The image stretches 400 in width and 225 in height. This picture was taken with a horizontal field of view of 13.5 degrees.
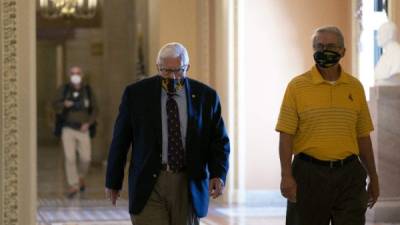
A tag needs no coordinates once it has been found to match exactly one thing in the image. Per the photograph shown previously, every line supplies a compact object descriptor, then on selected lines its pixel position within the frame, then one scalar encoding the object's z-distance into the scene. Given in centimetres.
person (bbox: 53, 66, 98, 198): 2453
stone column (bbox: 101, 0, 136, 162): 3705
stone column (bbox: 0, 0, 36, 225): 1066
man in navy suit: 957
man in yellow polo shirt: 938
